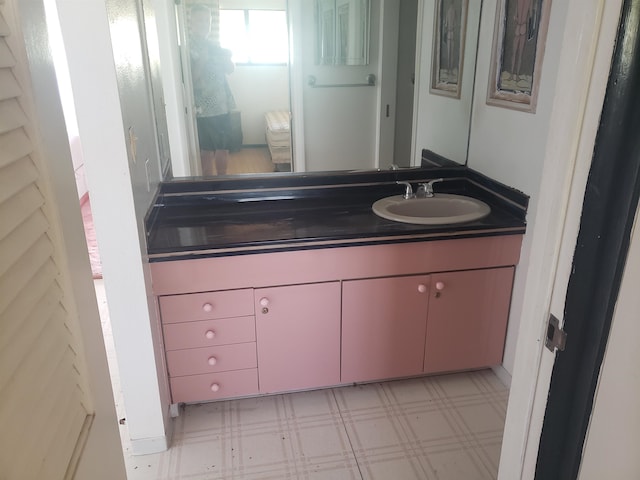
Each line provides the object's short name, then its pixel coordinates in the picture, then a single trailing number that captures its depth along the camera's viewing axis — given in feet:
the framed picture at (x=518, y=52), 6.03
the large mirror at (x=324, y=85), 6.82
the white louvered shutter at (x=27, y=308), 1.76
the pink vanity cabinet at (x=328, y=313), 6.17
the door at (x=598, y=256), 2.29
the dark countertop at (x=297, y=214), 6.06
